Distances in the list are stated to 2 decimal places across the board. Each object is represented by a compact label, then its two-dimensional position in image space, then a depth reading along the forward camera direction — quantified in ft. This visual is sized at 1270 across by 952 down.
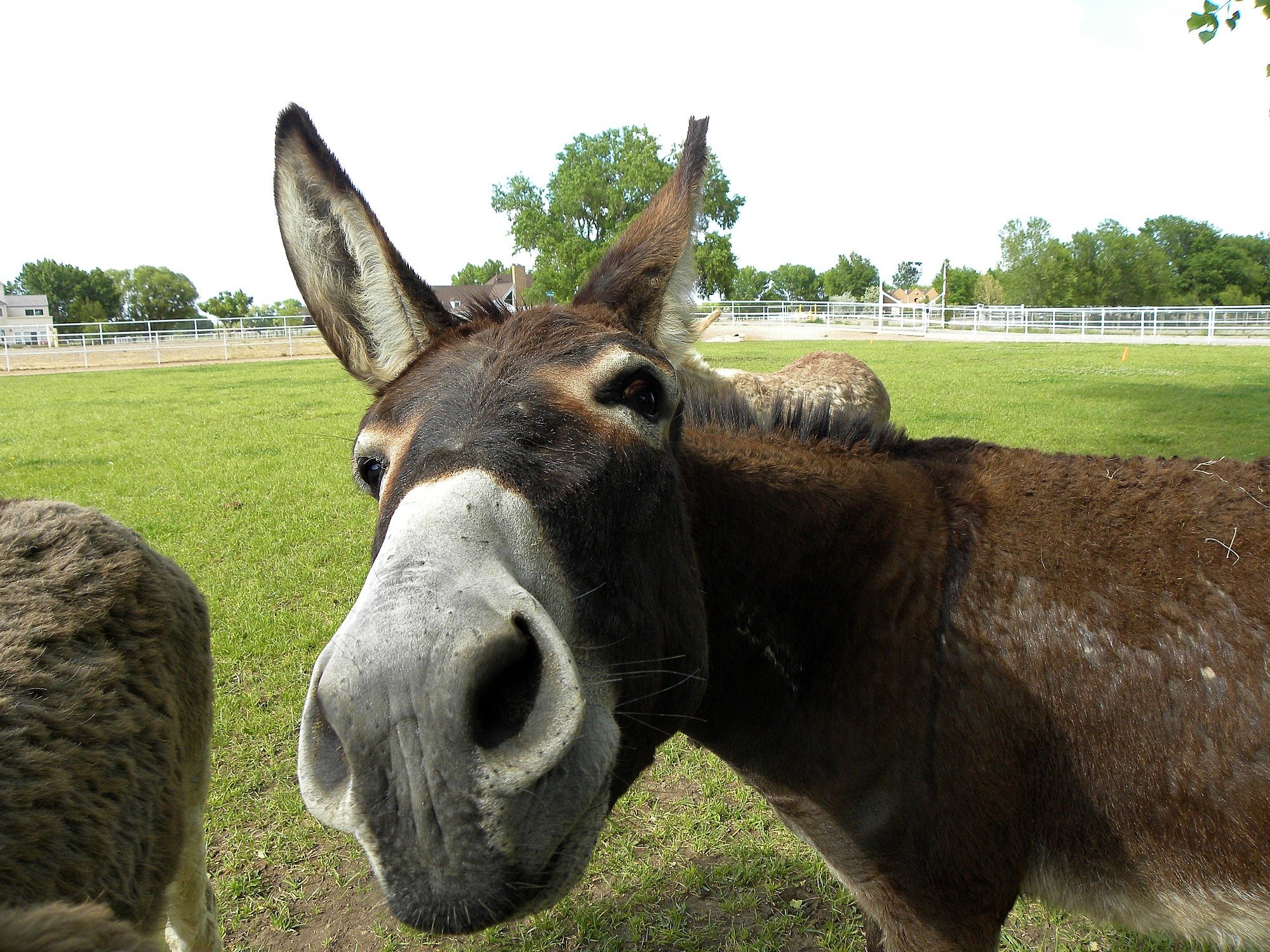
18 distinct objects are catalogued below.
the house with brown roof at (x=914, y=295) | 418.31
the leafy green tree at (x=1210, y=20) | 19.51
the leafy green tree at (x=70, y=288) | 301.63
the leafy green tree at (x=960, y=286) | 337.11
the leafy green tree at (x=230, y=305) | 253.44
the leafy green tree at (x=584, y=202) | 161.89
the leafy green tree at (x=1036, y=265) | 269.85
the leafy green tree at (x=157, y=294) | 292.20
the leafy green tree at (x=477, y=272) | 346.95
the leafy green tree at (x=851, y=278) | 398.62
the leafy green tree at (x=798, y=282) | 416.56
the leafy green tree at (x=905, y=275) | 484.74
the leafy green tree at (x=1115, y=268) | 274.36
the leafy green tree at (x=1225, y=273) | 277.44
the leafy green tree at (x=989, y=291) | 284.41
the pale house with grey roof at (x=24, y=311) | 283.38
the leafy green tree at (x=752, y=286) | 327.47
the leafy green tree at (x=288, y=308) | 175.52
